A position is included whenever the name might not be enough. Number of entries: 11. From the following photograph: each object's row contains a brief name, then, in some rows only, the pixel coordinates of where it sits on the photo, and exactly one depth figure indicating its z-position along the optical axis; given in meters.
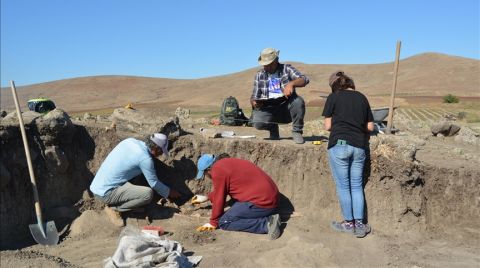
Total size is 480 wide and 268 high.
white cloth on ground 3.92
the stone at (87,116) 7.69
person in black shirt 4.55
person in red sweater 4.72
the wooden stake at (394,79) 5.63
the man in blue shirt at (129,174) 5.02
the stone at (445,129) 9.25
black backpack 8.66
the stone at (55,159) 5.58
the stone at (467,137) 8.21
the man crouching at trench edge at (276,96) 5.60
